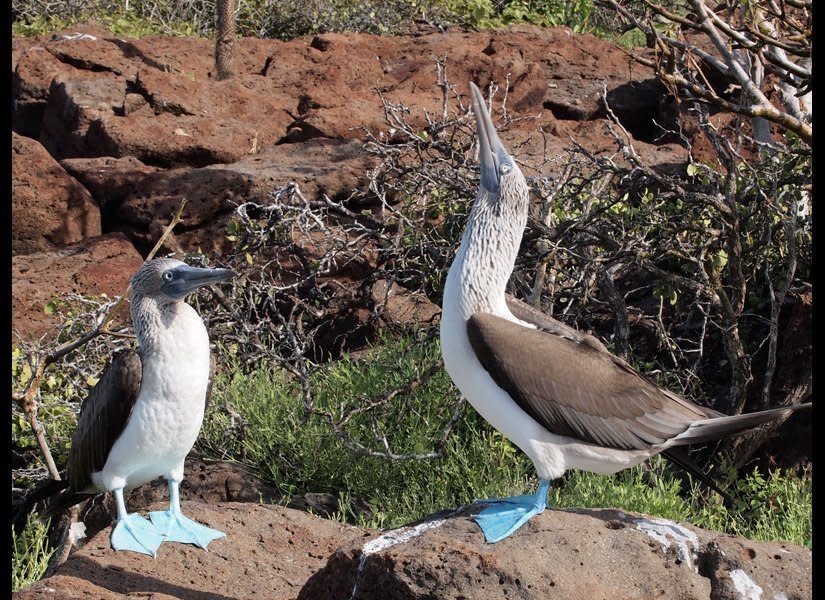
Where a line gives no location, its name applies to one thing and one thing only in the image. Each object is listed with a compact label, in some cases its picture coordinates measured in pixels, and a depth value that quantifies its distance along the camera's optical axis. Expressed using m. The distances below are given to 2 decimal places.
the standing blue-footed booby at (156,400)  8.09
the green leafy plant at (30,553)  10.27
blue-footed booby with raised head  7.51
